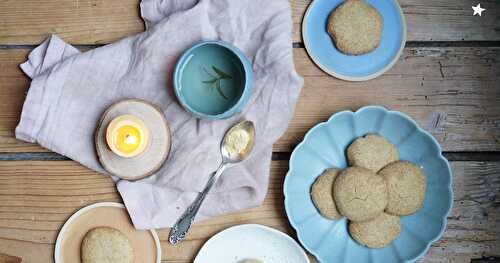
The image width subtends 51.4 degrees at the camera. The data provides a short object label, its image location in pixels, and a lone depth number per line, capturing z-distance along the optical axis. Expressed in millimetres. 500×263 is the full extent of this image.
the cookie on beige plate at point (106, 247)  897
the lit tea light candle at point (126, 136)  834
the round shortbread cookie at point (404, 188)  875
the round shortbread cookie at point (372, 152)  891
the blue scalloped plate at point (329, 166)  884
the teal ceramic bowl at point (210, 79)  866
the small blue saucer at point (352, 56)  930
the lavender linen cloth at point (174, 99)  906
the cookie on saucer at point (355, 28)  911
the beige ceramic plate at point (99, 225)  921
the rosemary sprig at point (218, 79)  884
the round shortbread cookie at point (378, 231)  882
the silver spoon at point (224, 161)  894
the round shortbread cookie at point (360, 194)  859
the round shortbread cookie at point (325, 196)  890
